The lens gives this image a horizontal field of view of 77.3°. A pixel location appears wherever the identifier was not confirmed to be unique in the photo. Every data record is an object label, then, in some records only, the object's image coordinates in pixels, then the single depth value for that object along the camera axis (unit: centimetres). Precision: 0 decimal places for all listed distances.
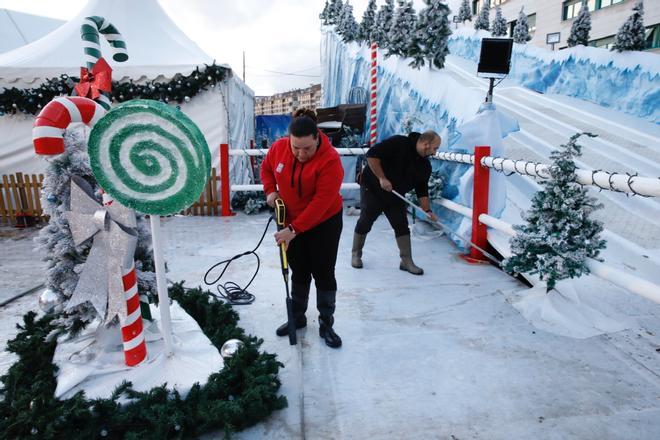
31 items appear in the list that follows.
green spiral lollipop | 205
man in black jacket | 435
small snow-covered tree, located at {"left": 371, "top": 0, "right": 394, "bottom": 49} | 1338
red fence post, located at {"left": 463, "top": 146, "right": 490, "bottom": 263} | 463
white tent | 766
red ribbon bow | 250
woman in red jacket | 272
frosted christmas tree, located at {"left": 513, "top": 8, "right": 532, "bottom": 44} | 2205
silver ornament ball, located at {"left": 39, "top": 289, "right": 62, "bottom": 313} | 248
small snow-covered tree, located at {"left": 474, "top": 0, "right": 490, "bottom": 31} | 2575
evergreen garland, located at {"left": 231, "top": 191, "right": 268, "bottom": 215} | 745
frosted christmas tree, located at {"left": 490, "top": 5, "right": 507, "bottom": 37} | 2264
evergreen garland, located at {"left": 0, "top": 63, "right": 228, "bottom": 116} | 757
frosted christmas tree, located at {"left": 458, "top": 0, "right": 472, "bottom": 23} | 3045
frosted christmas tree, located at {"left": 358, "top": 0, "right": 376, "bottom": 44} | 1609
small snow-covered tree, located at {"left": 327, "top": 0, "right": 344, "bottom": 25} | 1956
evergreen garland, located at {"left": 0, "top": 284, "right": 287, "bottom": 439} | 200
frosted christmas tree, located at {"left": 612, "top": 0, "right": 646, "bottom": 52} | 1144
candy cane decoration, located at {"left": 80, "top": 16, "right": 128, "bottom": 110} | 248
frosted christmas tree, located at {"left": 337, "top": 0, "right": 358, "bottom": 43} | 1750
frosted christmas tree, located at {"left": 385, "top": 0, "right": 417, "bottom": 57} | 1000
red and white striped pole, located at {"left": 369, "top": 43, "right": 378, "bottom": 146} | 841
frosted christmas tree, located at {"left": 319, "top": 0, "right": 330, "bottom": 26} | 2173
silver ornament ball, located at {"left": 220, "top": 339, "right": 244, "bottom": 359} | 253
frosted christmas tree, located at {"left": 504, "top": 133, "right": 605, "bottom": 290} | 318
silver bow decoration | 231
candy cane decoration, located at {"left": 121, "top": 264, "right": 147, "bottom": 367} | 238
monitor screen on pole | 547
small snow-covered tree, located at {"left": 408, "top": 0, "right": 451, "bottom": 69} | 869
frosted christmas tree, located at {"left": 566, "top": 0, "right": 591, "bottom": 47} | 1530
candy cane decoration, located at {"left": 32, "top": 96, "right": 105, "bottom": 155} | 205
